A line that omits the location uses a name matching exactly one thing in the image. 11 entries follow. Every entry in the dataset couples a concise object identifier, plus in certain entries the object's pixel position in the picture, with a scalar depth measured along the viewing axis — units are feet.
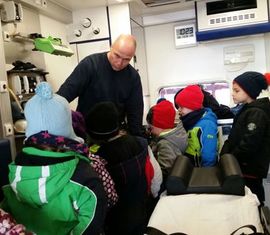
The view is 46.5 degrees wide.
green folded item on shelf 7.84
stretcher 4.03
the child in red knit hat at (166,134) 6.47
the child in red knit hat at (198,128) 7.24
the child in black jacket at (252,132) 6.66
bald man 6.55
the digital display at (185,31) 11.72
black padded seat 4.65
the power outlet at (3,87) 6.72
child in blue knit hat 3.51
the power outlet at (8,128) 6.82
